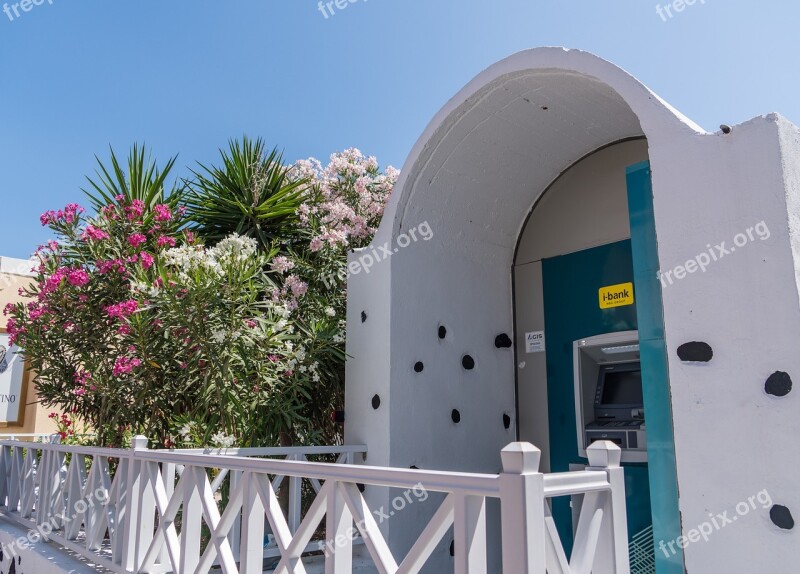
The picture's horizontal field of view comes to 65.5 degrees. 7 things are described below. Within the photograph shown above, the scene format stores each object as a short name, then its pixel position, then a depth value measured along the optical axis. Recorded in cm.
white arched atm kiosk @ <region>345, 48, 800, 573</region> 302
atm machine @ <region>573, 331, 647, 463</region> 455
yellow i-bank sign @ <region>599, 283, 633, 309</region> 502
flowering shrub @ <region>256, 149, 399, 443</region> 554
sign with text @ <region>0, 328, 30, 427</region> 1278
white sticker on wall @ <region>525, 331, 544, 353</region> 570
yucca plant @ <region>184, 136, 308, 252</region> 686
